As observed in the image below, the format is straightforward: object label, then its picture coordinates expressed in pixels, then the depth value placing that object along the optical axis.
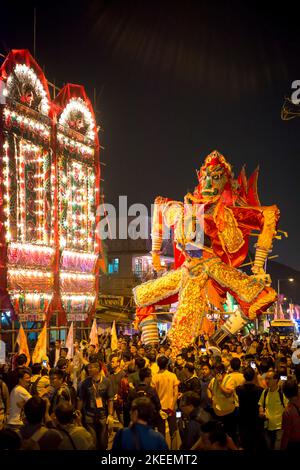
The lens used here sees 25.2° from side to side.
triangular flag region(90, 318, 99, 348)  20.09
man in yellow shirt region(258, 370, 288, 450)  8.87
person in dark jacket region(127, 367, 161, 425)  8.66
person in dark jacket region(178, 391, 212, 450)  6.98
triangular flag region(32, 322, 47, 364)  16.20
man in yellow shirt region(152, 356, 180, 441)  10.15
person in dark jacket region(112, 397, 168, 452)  5.56
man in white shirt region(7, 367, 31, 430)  8.64
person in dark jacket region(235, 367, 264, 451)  8.68
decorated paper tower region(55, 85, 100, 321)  31.17
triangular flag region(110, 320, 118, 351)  19.83
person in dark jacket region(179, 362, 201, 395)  9.11
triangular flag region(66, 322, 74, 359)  18.83
